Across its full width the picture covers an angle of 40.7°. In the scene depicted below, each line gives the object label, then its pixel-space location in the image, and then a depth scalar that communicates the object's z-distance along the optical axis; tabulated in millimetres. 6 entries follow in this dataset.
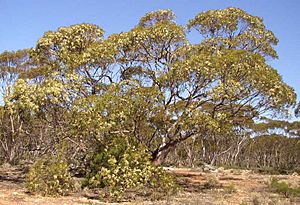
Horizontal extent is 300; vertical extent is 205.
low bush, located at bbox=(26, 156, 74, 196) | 15055
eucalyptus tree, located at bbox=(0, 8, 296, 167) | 15578
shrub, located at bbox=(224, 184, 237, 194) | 17391
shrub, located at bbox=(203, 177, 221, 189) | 19609
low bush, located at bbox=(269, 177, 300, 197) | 16398
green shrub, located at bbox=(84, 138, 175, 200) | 14484
